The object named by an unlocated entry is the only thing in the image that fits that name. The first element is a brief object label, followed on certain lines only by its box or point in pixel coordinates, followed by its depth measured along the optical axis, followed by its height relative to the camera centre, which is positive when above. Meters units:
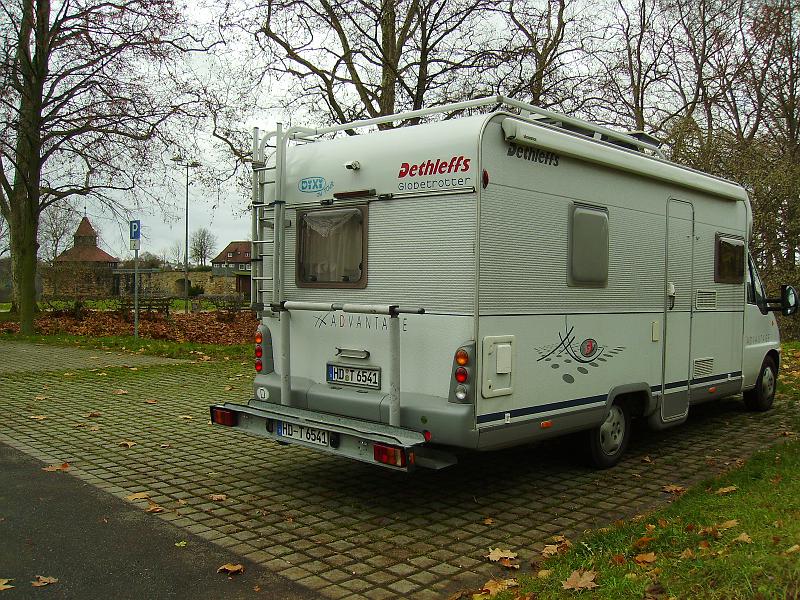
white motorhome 5.30 +0.03
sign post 15.58 +1.07
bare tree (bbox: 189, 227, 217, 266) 75.69 +4.51
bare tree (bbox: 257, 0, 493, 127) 15.59 +5.13
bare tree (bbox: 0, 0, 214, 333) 18.42 +4.75
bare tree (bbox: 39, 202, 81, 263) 35.88 +2.85
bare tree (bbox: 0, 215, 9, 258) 31.49 +2.66
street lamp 18.92 +3.23
